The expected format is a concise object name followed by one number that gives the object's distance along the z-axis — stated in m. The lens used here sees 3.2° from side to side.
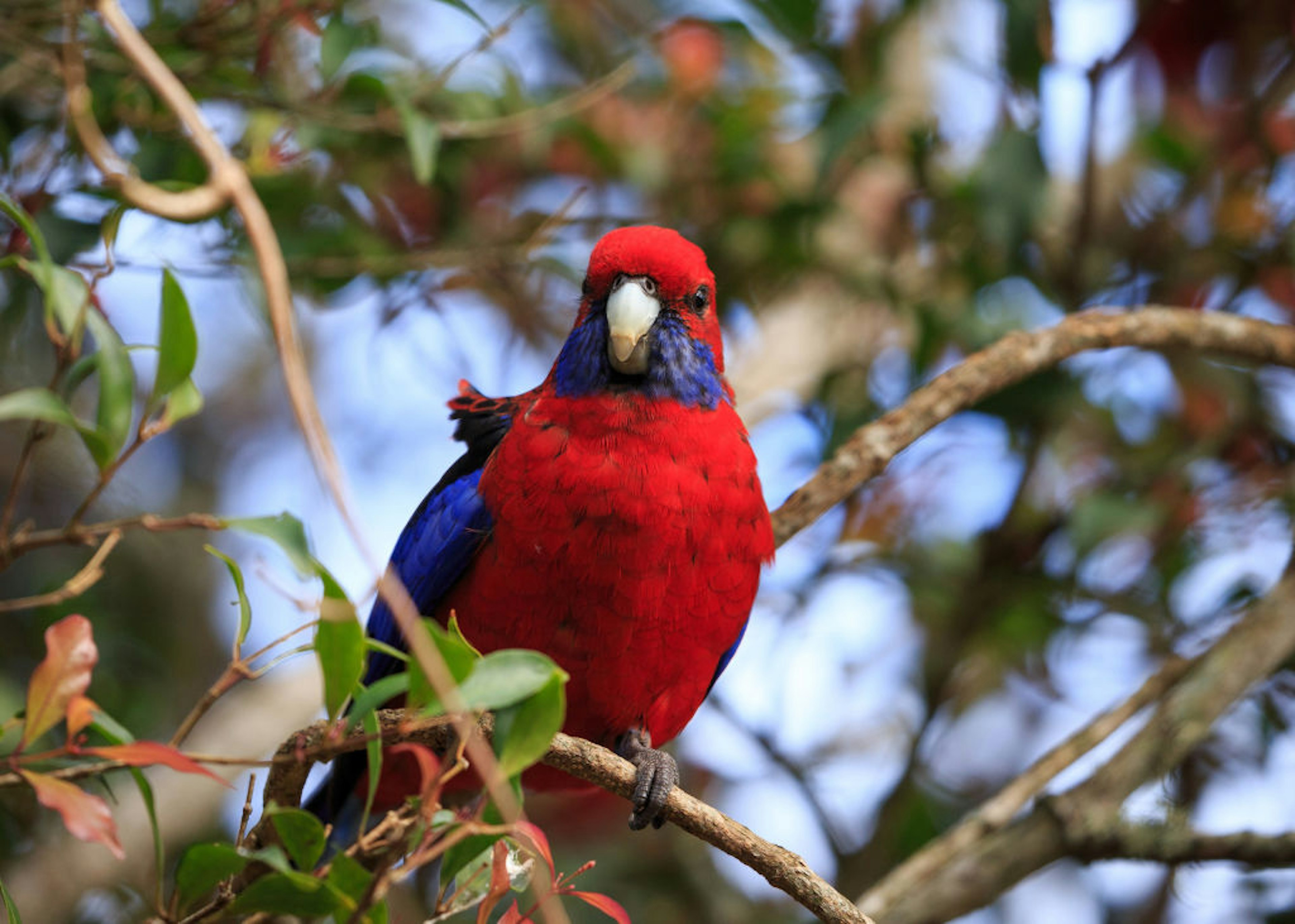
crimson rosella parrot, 5.70
